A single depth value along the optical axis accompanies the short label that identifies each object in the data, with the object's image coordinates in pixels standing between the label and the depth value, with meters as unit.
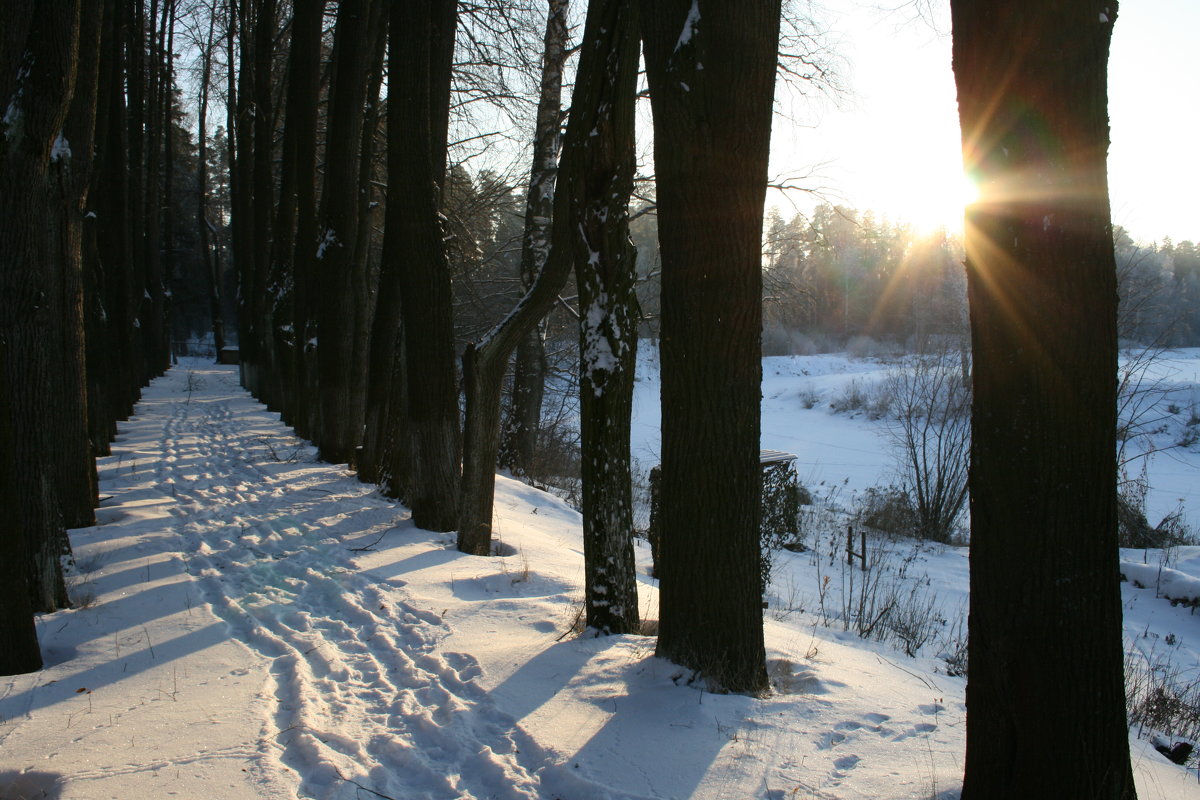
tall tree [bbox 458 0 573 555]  5.75
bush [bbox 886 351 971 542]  14.12
